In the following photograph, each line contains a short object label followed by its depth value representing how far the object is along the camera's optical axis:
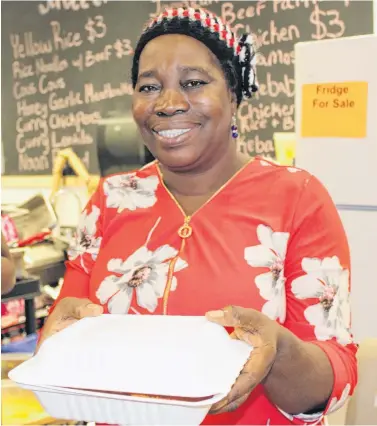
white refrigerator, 1.69
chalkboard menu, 2.65
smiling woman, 0.94
